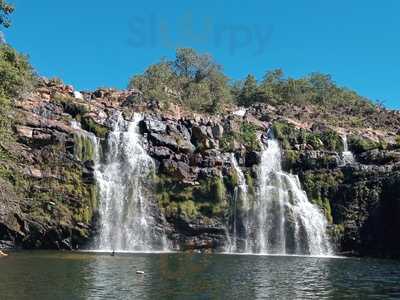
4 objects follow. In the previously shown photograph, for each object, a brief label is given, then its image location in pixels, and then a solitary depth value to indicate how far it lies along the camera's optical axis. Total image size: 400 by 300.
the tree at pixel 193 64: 108.05
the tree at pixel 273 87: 102.94
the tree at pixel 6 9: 28.89
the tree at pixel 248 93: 105.88
